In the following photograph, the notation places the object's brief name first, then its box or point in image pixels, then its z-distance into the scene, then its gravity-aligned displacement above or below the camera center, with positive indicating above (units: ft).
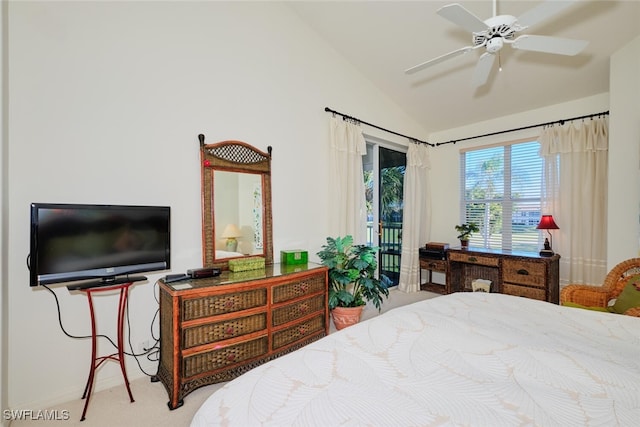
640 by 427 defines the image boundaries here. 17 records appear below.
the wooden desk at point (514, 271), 10.78 -2.61
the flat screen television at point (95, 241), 5.25 -0.66
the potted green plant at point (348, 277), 9.46 -2.31
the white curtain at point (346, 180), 11.00 +1.17
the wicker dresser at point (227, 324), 5.96 -2.73
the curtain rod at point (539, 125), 10.87 +3.59
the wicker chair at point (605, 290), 7.09 -2.12
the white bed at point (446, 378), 2.60 -1.90
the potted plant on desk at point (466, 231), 13.83 -1.13
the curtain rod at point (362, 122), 11.02 +3.75
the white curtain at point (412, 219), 14.14 -0.53
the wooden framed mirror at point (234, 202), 7.81 +0.21
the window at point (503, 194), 12.63 +0.69
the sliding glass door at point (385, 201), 13.64 +0.37
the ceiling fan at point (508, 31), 5.25 +3.65
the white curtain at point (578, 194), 10.64 +0.54
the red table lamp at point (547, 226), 11.10 -0.73
